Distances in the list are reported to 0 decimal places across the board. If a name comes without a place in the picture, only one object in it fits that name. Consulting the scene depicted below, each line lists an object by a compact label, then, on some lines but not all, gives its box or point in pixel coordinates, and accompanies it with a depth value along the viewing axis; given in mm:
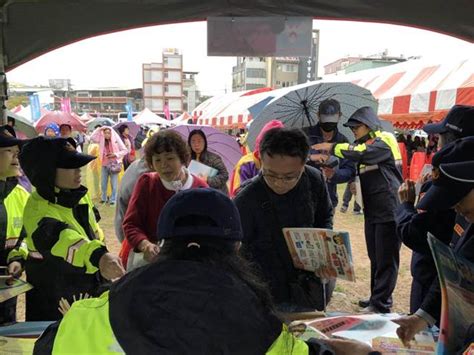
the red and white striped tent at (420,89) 6062
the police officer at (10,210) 2199
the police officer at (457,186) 1158
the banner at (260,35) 2566
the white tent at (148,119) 24648
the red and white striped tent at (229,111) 15203
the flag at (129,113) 23195
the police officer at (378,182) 3389
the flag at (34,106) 16547
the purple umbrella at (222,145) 5676
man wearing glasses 1747
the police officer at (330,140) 3637
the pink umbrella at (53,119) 13339
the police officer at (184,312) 698
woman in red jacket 2299
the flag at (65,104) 20494
